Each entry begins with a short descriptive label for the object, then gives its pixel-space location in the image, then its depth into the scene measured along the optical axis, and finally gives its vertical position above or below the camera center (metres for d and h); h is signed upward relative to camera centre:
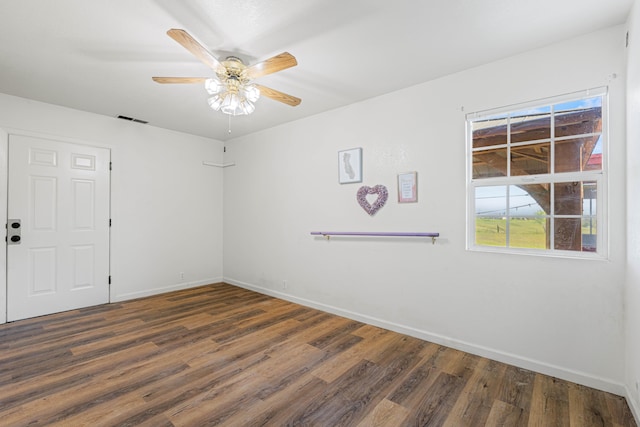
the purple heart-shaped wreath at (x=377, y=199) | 3.40 +0.19
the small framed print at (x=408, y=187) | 3.15 +0.29
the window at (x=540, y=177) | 2.31 +0.32
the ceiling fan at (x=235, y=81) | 2.18 +1.07
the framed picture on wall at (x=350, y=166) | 3.61 +0.59
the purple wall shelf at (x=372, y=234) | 3.02 -0.23
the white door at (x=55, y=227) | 3.56 -0.20
